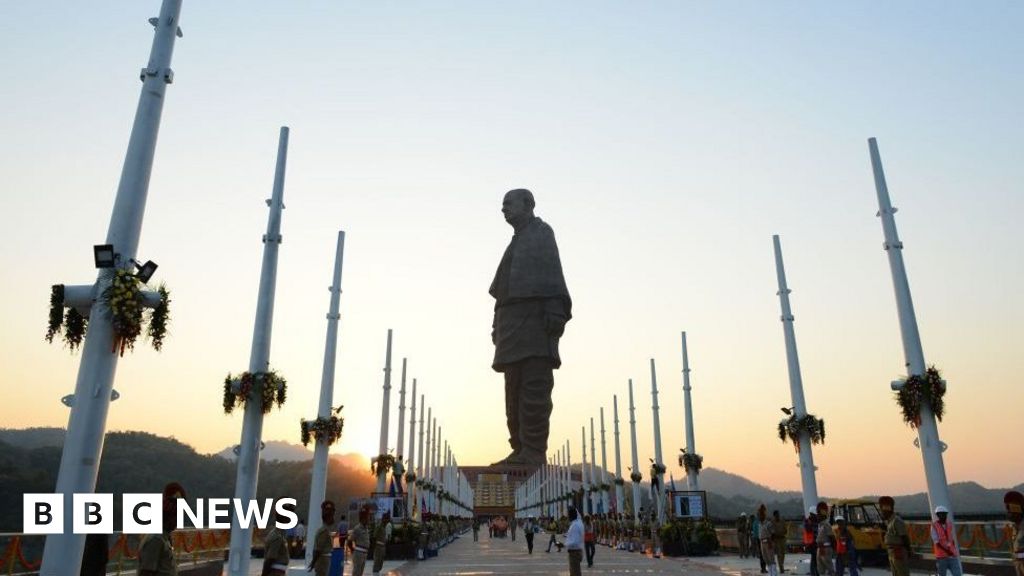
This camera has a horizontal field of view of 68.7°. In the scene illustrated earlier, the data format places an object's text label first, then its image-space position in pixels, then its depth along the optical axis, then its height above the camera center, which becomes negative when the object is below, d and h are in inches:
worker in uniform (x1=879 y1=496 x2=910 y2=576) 504.1 -5.2
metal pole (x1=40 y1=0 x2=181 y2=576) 406.3 +97.4
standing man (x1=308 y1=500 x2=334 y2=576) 480.4 -10.3
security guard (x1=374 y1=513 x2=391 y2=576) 906.7 -13.6
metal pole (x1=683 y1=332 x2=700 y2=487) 1573.6 +221.0
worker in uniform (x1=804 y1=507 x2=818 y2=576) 829.2 -2.9
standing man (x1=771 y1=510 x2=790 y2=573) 845.8 +0.2
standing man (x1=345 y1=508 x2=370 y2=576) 660.7 -10.3
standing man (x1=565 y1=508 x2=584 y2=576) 658.8 -8.5
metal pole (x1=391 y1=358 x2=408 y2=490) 1550.2 +188.3
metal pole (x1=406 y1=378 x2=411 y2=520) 1963.6 +168.3
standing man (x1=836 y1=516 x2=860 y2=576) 710.5 -14.2
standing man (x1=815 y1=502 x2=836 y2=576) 732.7 -12.8
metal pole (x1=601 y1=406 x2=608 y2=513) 2476.5 +170.5
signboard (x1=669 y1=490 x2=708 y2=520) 1425.9 +54.6
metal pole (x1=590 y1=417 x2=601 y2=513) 2636.1 +202.5
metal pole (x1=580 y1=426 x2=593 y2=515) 2694.4 +127.9
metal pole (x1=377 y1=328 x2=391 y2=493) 1465.3 +235.6
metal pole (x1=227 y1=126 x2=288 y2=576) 695.1 +160.1
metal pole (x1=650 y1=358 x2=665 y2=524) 1681.2 +193.5
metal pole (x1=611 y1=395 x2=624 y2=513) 2137.1 +171.1
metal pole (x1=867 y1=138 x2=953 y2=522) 738.2 +182.4
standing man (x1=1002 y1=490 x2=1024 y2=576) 371.7 +9.4
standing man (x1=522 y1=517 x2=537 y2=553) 1513.3 -2.5
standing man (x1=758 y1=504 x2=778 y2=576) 818.8 -5.2
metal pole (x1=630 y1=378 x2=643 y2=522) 1936.5 +172.7
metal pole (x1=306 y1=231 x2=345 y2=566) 936.3 +169.1
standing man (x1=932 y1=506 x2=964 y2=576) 549.0 -9.4
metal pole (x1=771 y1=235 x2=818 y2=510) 1035.9 +193.7
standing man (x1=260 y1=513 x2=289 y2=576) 425.1 -12.9
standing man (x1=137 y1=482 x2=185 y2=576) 292.0 -6.4
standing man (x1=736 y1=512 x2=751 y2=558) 1277.1 -4.6
